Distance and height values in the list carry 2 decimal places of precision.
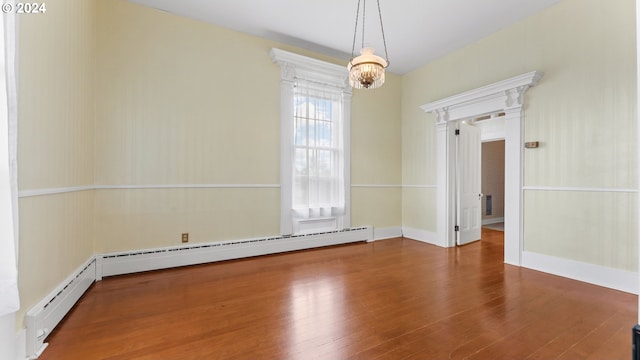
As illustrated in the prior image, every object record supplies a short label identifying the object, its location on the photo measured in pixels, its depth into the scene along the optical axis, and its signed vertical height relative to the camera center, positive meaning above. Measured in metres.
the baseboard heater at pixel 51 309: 1.62 -0.92
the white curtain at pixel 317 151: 4.14 +0.44
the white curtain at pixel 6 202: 1.08 -0.09
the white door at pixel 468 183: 4.51 -0.08
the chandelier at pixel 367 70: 2.53 +1.04
